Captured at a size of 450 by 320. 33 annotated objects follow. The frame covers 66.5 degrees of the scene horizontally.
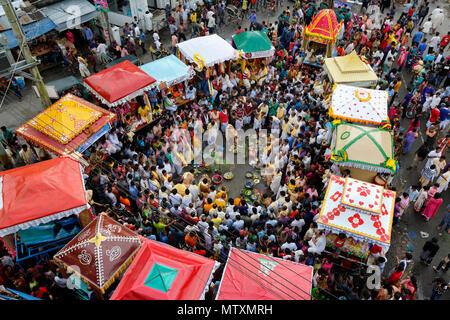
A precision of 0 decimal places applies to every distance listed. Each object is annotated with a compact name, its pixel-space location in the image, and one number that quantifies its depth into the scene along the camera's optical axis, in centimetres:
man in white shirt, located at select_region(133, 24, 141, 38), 1698
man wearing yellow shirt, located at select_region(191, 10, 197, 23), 1860
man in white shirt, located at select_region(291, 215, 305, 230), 891
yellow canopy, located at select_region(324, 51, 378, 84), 1273
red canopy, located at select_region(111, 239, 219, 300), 629
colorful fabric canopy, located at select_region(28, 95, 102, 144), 993
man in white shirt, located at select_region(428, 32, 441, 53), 1652
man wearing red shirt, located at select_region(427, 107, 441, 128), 1245
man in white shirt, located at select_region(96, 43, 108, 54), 1577
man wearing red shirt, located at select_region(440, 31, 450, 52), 1673
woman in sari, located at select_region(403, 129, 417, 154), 1184
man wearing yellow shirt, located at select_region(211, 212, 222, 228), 881
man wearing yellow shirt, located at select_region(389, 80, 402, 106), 1378
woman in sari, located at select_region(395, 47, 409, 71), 1565
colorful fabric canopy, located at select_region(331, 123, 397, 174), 947
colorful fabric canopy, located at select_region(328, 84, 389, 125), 1102
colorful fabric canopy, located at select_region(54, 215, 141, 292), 716
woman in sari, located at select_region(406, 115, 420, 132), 1179
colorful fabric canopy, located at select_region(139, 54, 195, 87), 1287
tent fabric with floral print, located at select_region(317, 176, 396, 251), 799
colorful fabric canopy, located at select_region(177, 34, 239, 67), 1382
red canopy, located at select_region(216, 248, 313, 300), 654
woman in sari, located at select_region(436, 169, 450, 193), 1019
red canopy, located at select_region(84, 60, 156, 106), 1152
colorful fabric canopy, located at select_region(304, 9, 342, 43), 1538
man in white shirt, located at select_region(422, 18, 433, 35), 1820
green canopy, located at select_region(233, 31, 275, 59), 1479
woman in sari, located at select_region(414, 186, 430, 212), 999
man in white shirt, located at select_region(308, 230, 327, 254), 844
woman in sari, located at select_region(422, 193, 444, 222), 973
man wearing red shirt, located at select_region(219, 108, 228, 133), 1238
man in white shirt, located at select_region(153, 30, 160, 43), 1675
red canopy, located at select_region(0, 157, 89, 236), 745
